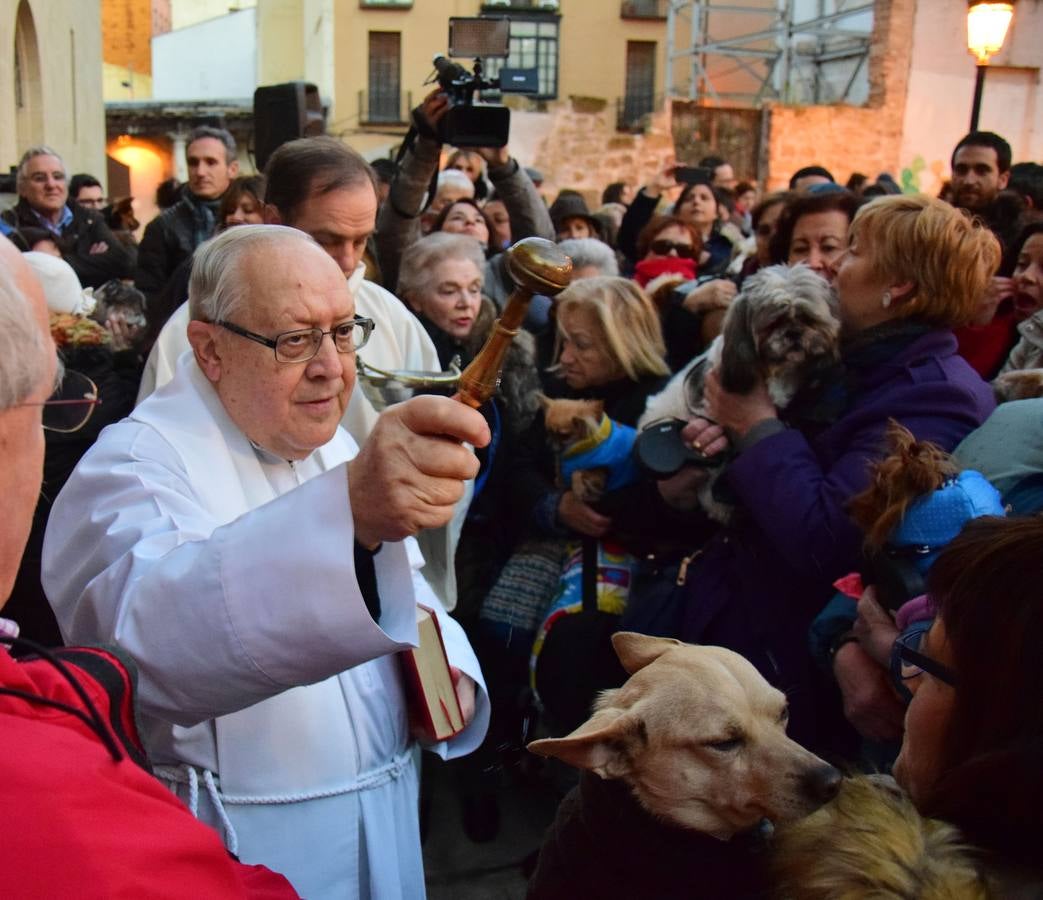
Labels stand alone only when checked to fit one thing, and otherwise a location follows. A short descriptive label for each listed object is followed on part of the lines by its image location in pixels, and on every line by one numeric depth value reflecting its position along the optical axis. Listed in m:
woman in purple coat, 2.73
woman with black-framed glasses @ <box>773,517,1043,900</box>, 1.30
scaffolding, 23.61
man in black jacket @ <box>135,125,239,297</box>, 6.20
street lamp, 8.89
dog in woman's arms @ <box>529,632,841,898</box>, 1.89
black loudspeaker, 5.37
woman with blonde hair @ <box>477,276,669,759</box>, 3.99
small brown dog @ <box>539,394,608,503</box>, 3.62
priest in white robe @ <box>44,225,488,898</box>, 1.58
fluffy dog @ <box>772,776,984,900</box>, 1.30
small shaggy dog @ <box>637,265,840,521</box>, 2.93
